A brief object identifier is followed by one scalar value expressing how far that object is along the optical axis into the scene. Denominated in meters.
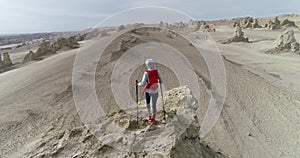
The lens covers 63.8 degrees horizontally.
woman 4.88
